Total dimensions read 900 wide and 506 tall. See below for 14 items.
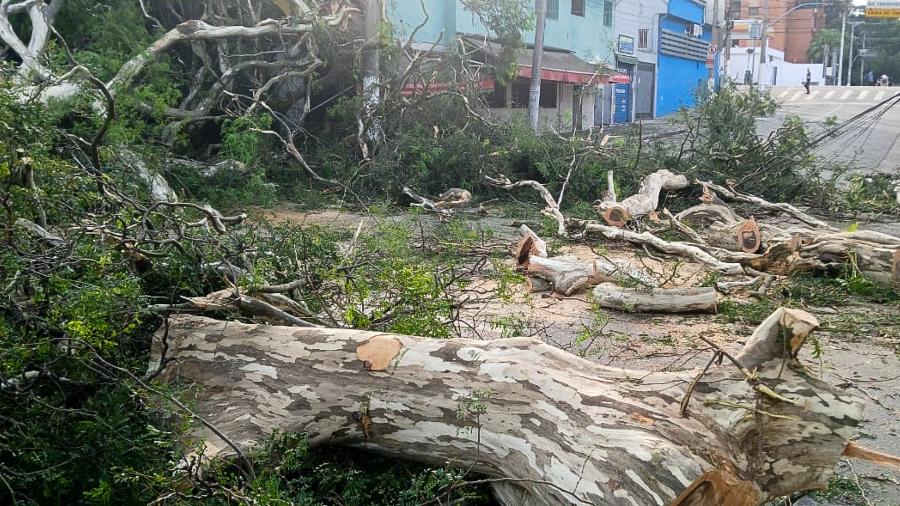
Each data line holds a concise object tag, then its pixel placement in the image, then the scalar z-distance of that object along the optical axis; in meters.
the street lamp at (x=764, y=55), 41.16
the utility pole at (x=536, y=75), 18.70
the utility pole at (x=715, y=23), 34.66
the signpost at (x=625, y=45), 30.84
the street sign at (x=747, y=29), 46.12
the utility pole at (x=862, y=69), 58.38
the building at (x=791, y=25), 58.52
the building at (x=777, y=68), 48.92
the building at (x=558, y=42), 18.81
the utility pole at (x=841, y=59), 51.11
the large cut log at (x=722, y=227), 7.74
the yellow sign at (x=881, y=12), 29.75
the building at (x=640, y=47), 31.19
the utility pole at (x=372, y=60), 12.84
